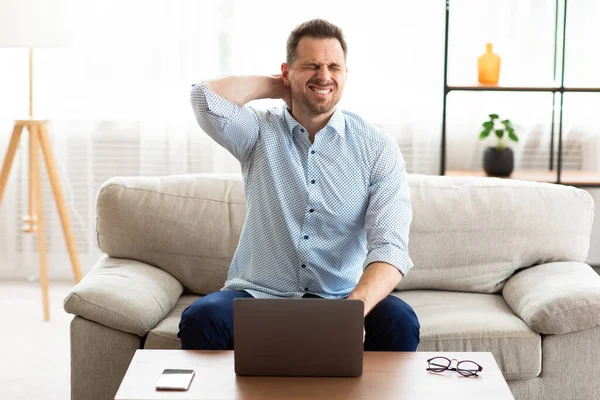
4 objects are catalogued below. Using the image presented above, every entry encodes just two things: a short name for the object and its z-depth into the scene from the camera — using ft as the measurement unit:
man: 8.62
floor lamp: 11.85
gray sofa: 8.92
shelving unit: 13.00
